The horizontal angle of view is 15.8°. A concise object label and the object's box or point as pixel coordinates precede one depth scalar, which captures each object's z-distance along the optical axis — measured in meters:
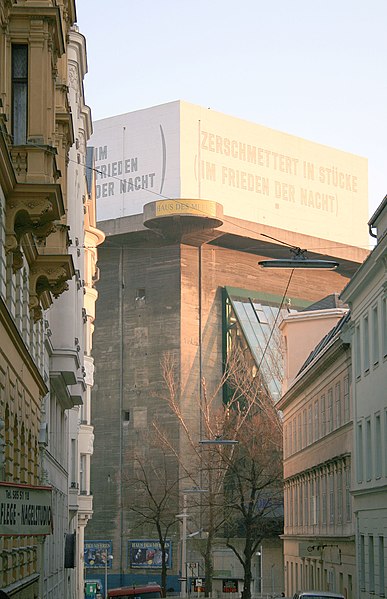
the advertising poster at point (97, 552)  97.44
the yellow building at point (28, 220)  24.16
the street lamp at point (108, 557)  96.25
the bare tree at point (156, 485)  95.00
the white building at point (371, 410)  40.94
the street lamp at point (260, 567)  91.34
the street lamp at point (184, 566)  75.45
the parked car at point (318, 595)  37.97
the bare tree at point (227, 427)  88.50
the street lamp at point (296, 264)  28.00
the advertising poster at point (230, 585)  88.81
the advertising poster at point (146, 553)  97.00
